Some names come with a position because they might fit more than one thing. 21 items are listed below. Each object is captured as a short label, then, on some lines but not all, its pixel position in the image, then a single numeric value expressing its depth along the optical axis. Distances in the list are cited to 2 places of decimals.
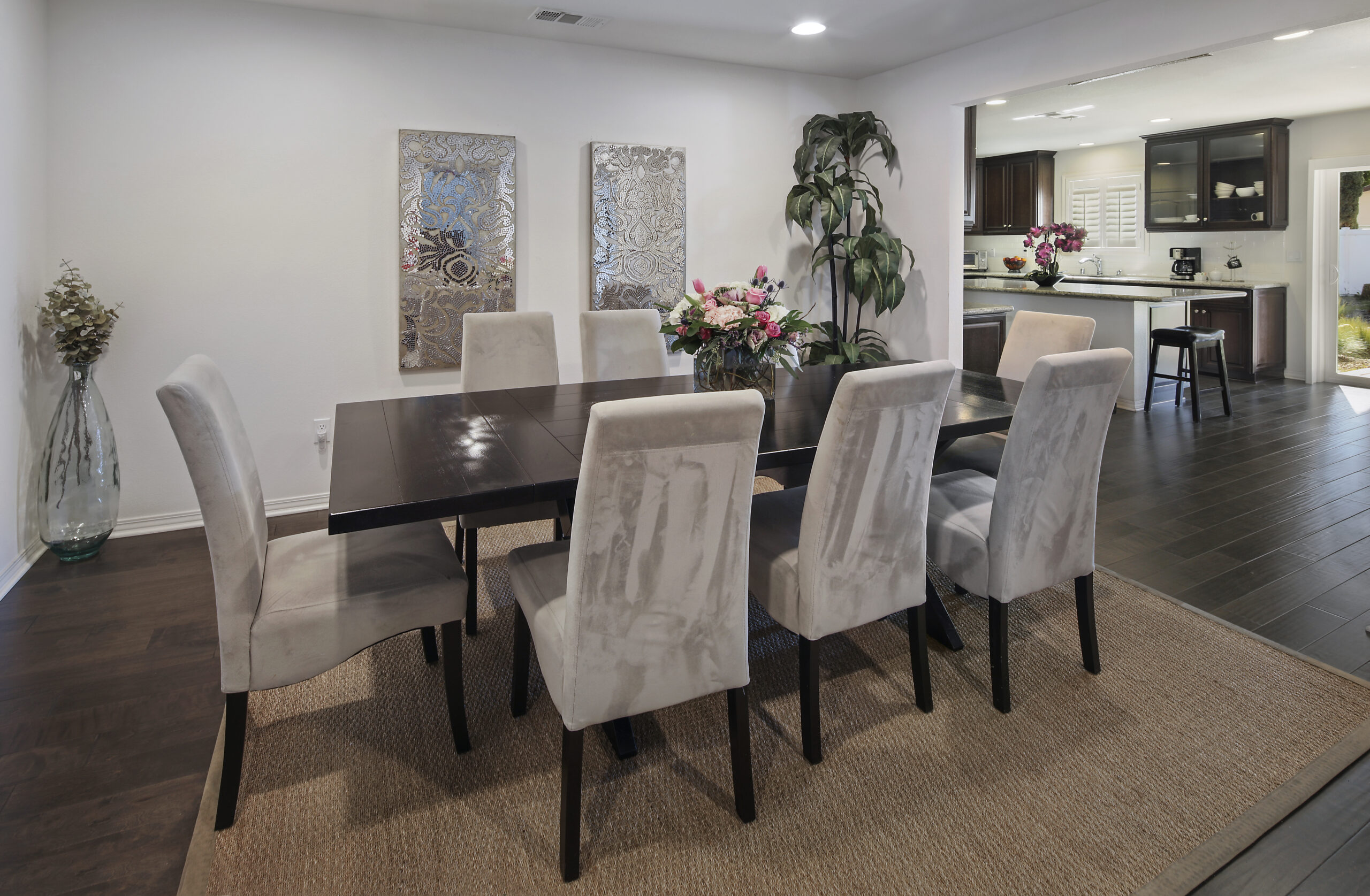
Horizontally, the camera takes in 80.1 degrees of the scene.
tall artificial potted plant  4.75
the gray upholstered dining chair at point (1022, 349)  3.08
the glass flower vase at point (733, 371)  2.57
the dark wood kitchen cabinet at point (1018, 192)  9.32
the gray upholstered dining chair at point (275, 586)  1.72
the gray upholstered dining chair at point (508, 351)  3.28
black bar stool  5.84
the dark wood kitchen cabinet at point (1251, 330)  7.15
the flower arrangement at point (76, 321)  3.25
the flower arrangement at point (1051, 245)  6.71
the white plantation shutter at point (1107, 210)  8.89
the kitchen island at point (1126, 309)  6.18
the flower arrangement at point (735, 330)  2.49
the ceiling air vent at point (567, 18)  3.75
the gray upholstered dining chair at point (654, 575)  1.50
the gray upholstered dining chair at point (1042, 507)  2.08
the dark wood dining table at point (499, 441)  1.75
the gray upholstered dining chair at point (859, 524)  1.84
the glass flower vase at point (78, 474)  3.29
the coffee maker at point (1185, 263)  8.00
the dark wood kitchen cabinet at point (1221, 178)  7.21
